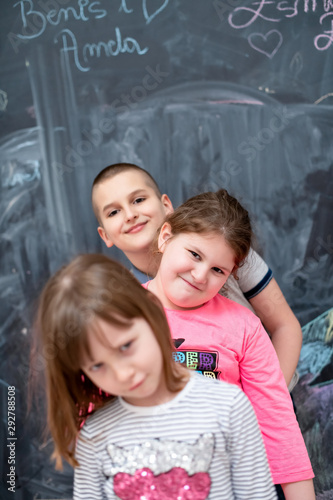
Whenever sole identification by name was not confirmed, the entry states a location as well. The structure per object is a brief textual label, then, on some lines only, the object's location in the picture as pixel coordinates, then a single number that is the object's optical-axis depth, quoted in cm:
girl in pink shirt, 117
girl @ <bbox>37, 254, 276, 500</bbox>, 86
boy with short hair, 146
